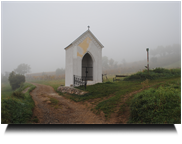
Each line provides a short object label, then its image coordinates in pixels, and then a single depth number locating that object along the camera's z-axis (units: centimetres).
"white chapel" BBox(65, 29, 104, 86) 1320
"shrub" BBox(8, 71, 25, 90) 2244
